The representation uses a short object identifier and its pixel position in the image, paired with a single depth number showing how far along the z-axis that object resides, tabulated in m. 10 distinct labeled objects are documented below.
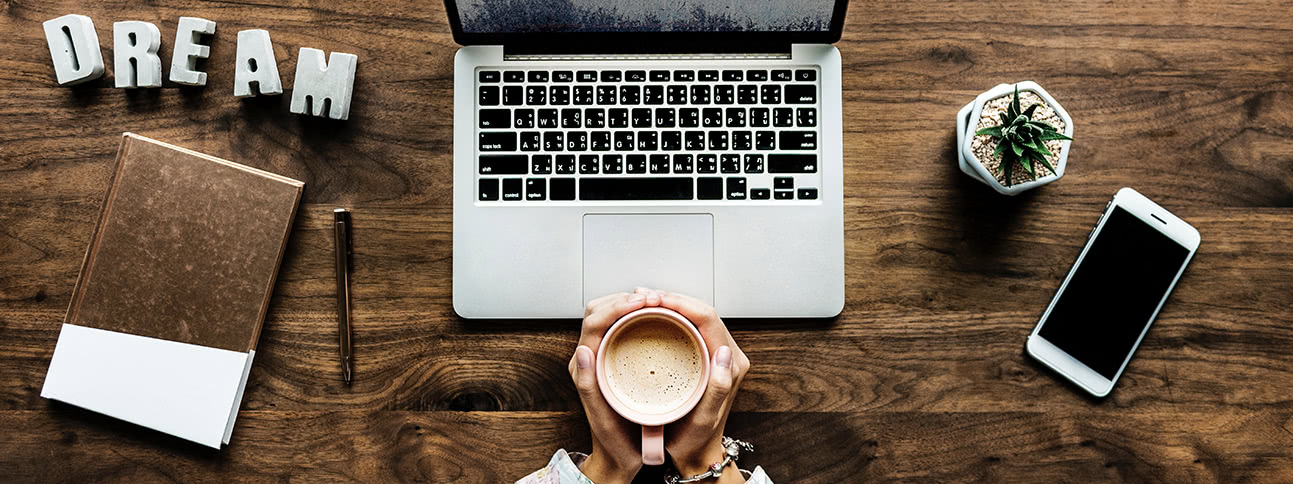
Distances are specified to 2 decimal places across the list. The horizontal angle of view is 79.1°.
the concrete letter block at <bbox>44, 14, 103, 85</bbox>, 0.88
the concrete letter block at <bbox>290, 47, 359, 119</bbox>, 0.87
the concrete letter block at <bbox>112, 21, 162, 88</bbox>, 0.88
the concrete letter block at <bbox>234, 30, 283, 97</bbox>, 0.87
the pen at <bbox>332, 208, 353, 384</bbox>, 0.87
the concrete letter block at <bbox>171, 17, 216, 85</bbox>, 0.87
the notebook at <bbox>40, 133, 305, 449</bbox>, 0.86
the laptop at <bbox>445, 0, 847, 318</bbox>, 0.84
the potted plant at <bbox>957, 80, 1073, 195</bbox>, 0.78
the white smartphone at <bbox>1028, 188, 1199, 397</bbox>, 0.86
